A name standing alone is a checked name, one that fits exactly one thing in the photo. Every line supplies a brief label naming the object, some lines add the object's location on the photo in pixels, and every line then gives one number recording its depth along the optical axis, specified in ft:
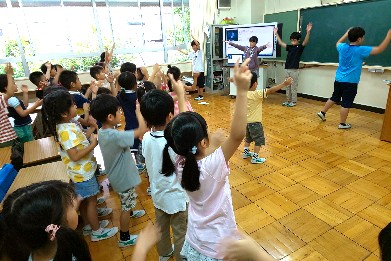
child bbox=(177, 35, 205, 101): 19.91
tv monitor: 17.88
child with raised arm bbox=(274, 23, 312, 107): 16.02
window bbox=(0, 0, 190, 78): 17.33
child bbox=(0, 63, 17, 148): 7.52
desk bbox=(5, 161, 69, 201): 5.25
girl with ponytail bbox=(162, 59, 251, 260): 2.93
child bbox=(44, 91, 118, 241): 5.25
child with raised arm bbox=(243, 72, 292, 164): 8.20
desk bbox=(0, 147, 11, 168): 6.40
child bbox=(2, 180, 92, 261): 2.49
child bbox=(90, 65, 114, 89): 10.34
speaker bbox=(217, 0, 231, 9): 20.30
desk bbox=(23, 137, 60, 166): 6.50
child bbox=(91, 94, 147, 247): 5.16
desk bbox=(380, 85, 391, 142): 10.53
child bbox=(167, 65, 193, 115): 8.31
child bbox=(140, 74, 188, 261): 4.44
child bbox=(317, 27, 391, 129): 11.33
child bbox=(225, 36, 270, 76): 17.29
